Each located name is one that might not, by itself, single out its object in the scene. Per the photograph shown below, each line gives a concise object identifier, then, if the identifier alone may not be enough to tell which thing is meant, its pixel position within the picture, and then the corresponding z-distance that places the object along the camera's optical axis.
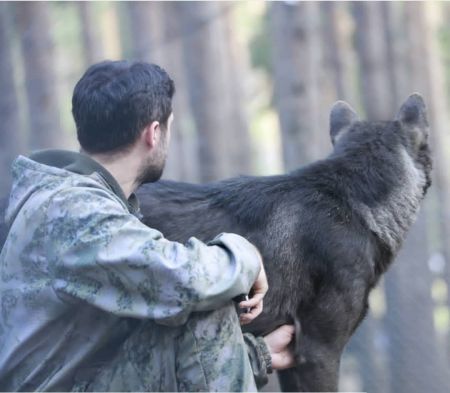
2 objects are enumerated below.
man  6.13
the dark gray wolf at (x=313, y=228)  8.93
